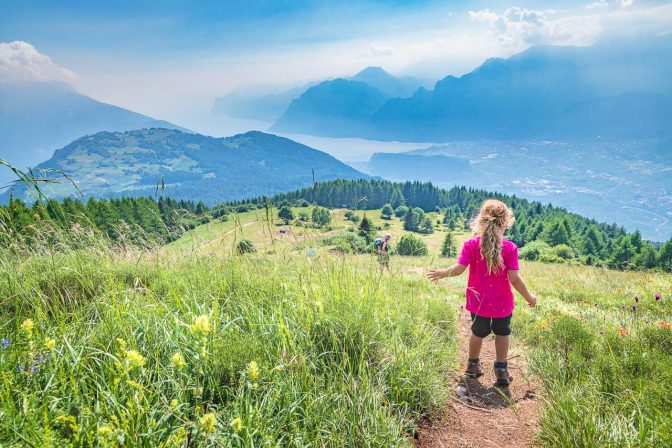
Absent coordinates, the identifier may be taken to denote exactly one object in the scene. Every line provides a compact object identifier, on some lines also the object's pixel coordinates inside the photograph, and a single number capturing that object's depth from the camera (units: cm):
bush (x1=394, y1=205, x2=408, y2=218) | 17040
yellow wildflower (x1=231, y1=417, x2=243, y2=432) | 201
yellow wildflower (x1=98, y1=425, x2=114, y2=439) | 169
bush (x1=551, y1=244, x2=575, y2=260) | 8475
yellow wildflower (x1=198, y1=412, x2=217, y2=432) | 183
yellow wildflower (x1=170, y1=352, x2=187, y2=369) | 207
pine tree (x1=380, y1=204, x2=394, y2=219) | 17188
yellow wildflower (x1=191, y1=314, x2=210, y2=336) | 219
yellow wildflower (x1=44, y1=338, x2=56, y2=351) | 224
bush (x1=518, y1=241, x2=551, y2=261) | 8219
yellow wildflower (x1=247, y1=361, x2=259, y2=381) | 236
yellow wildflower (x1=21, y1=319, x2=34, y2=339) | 237
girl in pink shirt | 482
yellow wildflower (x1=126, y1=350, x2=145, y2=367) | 190
